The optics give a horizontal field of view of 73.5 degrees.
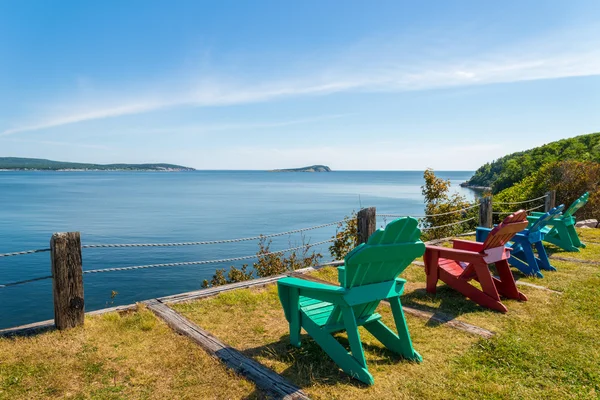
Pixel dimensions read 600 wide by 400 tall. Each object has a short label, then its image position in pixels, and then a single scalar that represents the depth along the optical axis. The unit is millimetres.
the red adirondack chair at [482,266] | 4891
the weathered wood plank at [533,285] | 5646
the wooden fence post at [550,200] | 12281
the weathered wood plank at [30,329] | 3965
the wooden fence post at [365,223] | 7227
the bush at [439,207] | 12172
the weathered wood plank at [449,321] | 4160
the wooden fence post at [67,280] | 4090
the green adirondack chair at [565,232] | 8082
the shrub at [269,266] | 9281
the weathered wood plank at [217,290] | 5141
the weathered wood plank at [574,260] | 7293
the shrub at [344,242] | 9753
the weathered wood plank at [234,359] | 3062
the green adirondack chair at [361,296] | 3240
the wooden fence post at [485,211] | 10055
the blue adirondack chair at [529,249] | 6336
